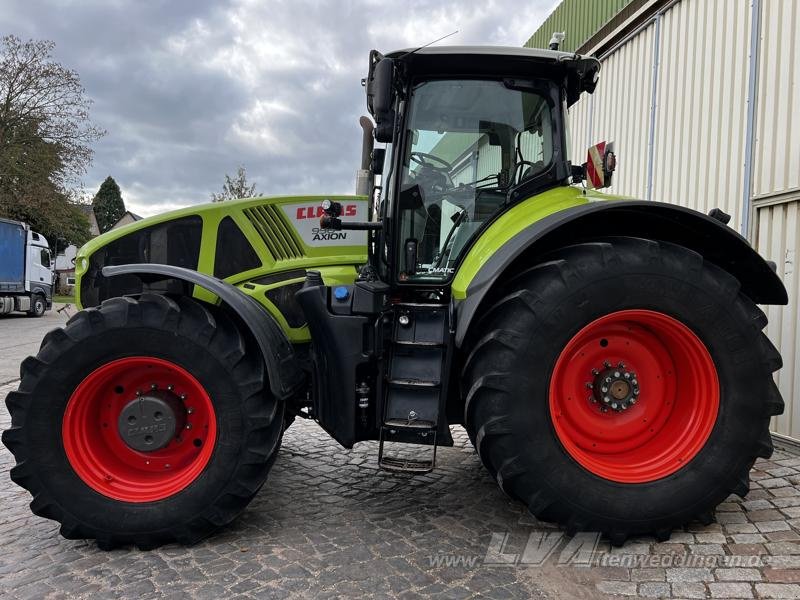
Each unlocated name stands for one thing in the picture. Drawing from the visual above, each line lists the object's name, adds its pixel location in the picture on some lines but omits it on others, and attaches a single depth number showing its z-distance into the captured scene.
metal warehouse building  4.66
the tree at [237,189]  23.16
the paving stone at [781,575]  2.49
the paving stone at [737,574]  2.51
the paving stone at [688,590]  2.40
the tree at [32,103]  24.62
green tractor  2.76
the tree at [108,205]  74.69
